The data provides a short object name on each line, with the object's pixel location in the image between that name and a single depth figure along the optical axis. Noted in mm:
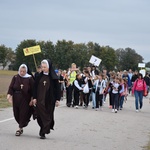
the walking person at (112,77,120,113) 19878
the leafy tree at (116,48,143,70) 124200
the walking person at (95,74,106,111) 20531
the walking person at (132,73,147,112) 20828
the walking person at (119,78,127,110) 20578
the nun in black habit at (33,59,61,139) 10406
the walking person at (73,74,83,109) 20792
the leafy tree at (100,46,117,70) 113562
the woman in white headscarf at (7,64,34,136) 10688
